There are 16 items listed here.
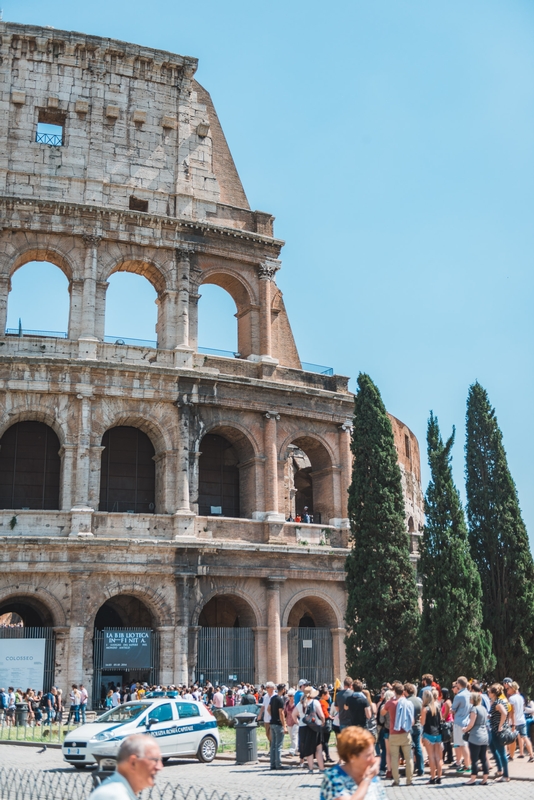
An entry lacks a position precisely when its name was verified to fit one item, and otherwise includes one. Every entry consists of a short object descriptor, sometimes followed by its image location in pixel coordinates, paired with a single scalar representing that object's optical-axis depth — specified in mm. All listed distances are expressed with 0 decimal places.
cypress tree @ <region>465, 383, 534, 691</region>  22219
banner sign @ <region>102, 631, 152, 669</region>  23344
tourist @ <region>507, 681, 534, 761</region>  14195
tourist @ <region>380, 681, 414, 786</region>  12352
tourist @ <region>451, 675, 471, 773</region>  12875
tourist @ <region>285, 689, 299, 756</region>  15895
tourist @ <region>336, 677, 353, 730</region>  12648
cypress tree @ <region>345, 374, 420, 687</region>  21953
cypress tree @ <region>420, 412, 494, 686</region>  19734
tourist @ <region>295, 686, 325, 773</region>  13125
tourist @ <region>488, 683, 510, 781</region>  12492
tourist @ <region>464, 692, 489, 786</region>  12102
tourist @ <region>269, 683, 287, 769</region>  14344
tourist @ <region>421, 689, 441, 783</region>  12609
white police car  14250
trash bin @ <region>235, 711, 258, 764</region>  15242
